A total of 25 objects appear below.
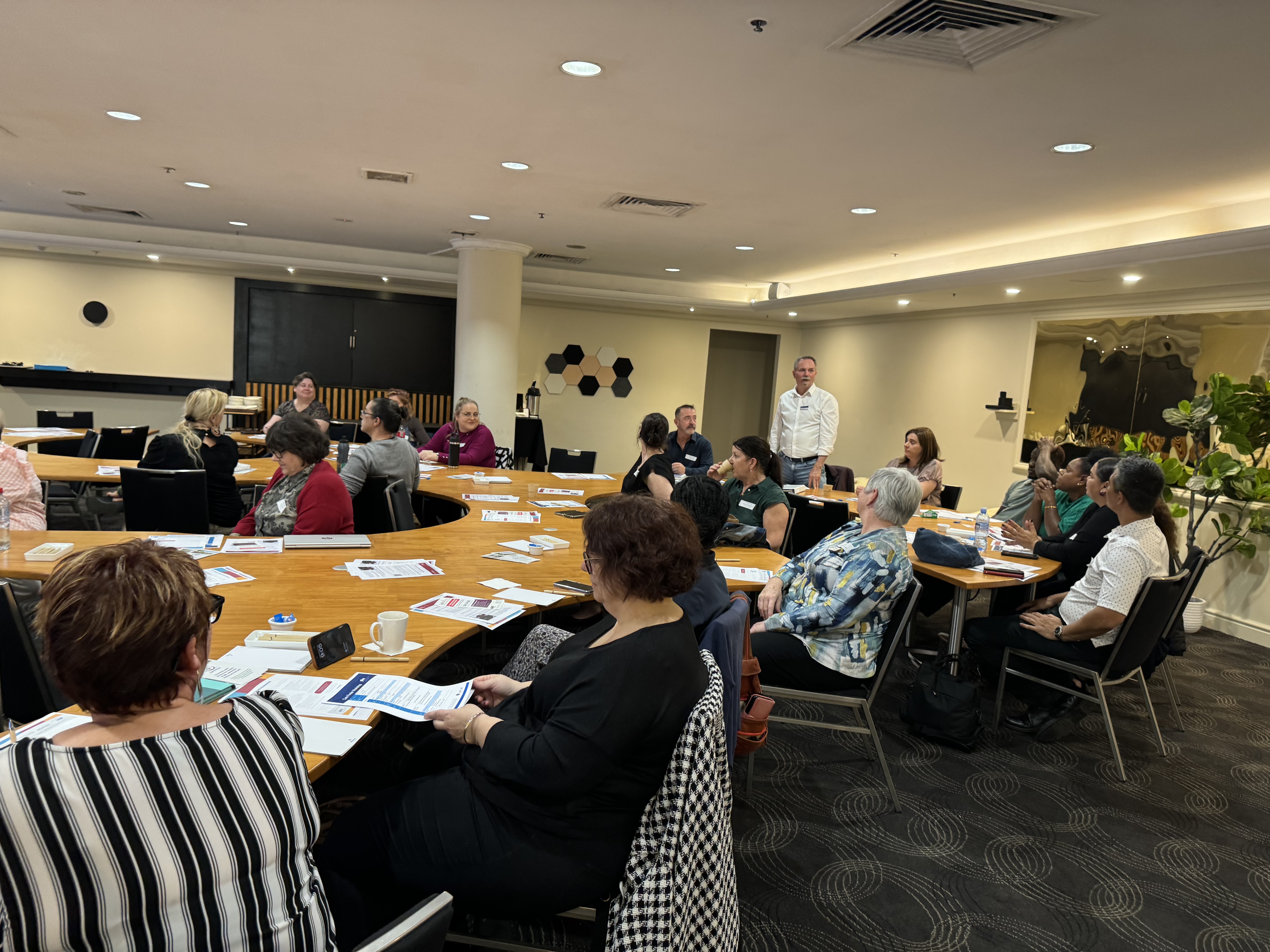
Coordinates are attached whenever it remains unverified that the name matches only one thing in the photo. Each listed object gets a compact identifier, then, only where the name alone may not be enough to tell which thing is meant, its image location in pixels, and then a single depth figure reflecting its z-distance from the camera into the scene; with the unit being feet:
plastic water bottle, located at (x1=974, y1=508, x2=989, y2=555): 14.84
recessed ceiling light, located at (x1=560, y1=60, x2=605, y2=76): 10.78
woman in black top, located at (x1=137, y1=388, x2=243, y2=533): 15.48
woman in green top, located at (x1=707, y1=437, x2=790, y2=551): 14.26
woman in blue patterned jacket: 9.66
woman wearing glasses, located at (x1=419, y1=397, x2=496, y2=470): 22.63
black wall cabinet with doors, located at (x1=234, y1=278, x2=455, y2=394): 34.50
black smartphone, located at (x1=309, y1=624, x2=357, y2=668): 6.95
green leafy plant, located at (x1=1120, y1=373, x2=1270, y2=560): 17.13
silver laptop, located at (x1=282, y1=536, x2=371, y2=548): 11.21
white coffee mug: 7.30
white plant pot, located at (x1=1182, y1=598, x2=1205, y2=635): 19.04
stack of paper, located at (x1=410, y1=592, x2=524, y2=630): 8.70
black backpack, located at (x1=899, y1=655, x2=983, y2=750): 11.72
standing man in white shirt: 24.20
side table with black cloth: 32.22
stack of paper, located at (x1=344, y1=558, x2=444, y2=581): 10.10
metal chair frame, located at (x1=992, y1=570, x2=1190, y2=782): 10.80
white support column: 27.71
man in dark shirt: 22.44
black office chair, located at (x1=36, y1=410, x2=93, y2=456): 26.37
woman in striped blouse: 3.36
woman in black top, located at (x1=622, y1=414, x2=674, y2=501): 14.35
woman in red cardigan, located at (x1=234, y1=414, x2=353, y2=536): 11.64
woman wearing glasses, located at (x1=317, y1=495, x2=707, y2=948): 5.10
